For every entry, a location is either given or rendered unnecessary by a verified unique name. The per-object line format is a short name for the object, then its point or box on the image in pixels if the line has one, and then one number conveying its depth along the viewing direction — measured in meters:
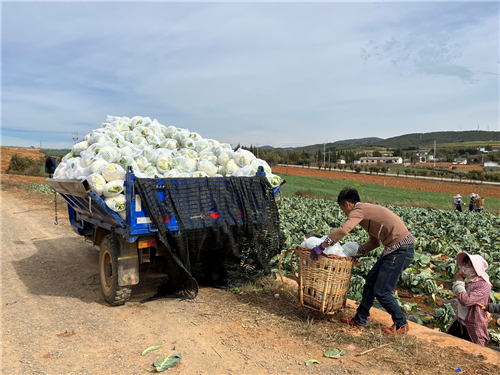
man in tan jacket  4.42
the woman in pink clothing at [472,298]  4.20
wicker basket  4.44
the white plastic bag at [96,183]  5.22
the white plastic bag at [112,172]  5.38
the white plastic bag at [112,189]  5.20
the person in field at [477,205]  19.83
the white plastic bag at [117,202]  5.16
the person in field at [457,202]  20.11
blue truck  5.18
